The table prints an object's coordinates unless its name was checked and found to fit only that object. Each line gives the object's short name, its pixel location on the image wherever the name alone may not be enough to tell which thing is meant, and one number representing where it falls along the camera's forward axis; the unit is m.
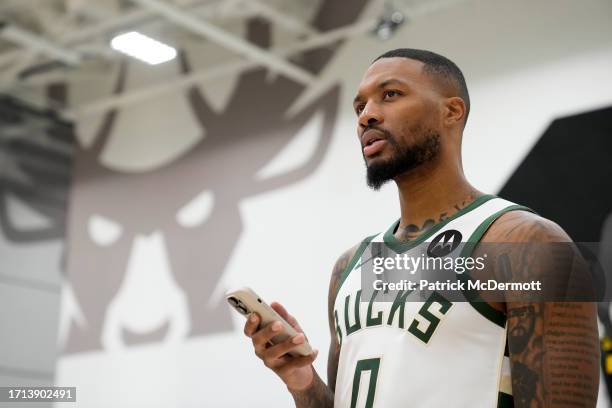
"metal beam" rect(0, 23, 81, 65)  5.92
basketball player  1.54
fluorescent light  4.90
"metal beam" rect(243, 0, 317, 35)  5.76
